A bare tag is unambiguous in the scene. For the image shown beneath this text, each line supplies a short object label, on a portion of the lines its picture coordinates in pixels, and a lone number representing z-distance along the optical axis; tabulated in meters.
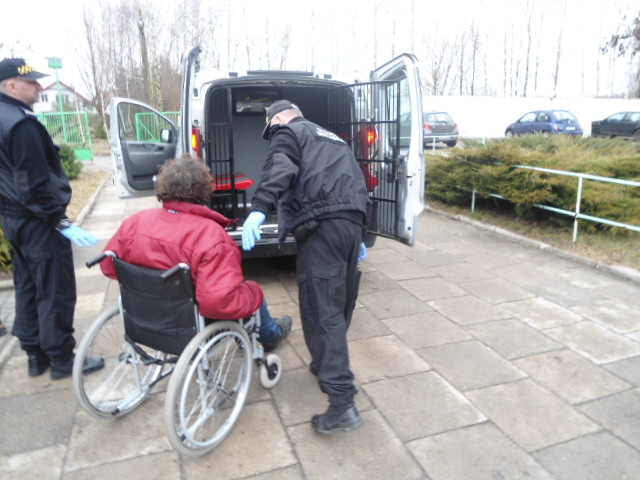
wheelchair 2.34
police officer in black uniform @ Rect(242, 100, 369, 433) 2.62
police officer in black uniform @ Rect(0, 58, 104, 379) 2.81
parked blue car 18.78
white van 4.39
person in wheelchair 2.36
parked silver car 19.14
